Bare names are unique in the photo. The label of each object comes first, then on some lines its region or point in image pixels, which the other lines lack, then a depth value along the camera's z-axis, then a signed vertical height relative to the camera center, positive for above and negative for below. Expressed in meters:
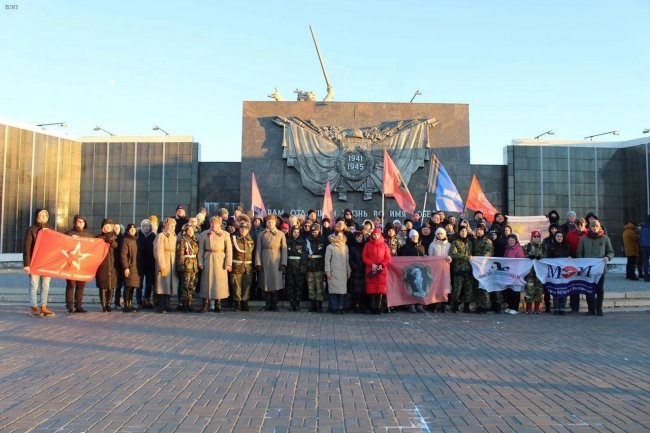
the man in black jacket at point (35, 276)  10.38 -0.77
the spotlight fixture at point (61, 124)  32.12 +6.62
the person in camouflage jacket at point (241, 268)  11.51 -0.63
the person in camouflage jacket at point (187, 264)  11.14 -0.54
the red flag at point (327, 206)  17.02 +1.07
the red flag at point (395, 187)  16.74 +1.62
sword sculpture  23.56 +6.99
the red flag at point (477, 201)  16.83 +1.23
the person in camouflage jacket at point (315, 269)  11.55 -0.63
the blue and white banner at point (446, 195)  16.31 +1.37
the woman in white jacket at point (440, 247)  11.95 -0.14
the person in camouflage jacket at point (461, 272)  11.75 -0.68
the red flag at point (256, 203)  17.32 +1.14
